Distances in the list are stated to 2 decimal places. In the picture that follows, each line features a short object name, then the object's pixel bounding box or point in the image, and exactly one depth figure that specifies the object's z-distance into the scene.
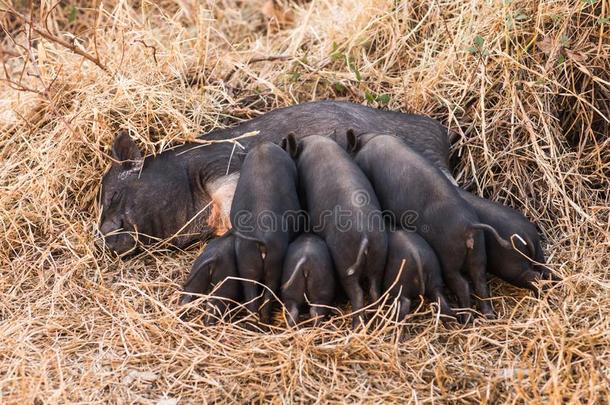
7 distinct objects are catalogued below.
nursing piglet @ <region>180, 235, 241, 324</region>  6.77
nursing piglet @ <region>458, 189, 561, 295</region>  6.89
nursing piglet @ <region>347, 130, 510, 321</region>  6.63
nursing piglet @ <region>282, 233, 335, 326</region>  6.52
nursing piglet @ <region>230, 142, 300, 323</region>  6.63
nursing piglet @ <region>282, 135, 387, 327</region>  6.50
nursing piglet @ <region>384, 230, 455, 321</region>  6.53
